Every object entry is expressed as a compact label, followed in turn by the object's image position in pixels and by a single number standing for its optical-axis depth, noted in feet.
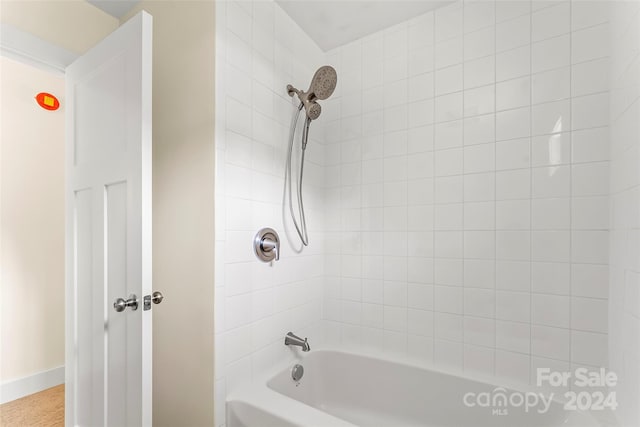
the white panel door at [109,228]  3.78
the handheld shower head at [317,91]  5.18
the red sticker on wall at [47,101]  7.59
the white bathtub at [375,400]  4.14
